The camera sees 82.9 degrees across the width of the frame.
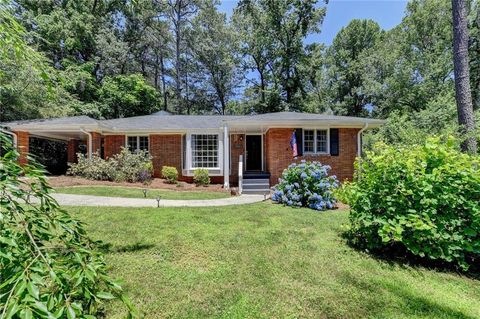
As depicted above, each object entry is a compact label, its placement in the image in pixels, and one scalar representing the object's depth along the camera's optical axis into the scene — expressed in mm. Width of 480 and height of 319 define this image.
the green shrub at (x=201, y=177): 14133
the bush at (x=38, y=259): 1197
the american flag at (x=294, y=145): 12734
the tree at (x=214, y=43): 29234
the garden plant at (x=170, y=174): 14247
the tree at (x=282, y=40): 25775
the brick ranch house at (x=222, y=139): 13273
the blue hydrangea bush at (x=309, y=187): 8719
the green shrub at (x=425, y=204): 4574
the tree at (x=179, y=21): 29292
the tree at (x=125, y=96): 23875
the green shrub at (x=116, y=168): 13633
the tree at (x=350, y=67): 27203
